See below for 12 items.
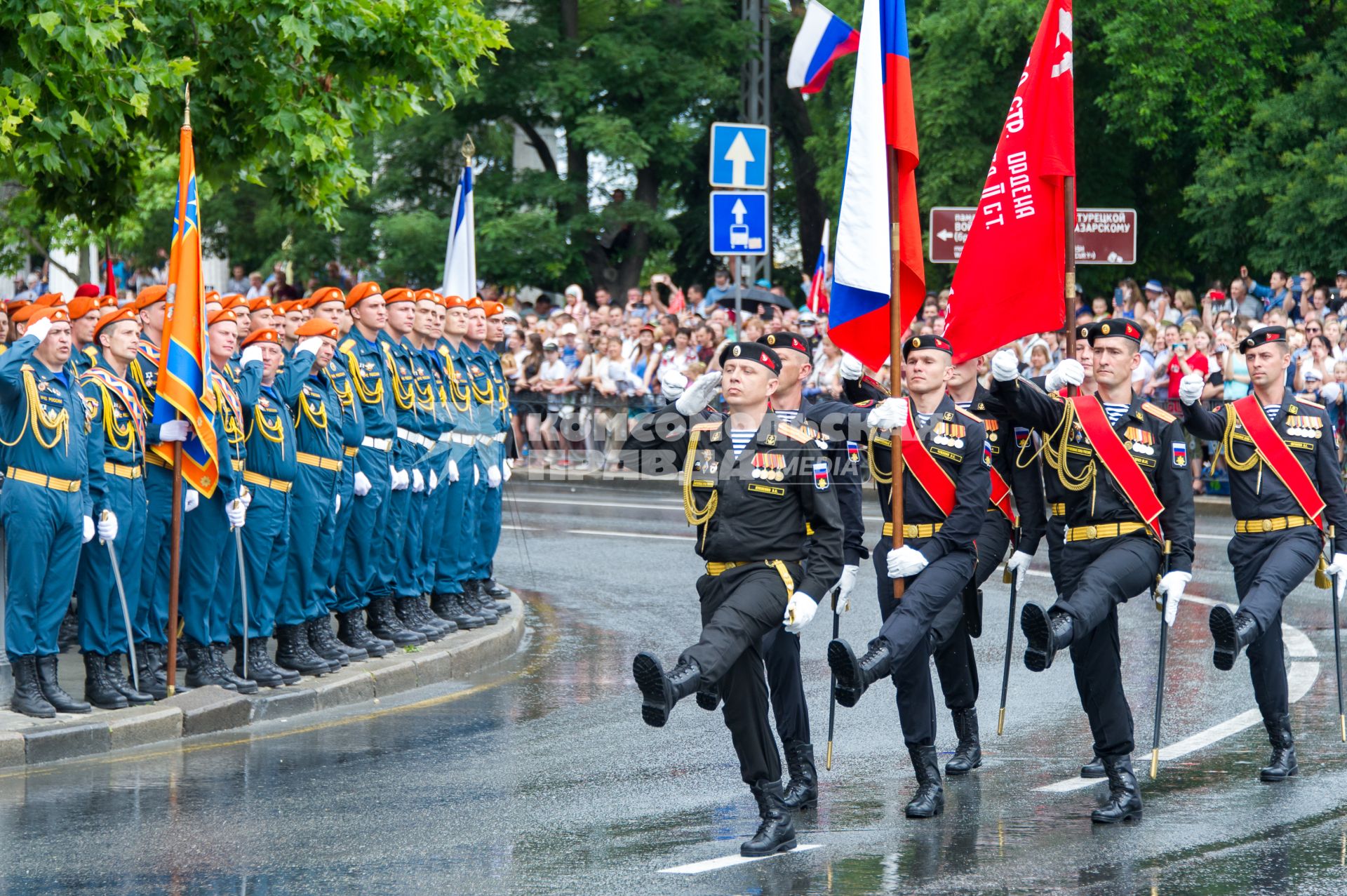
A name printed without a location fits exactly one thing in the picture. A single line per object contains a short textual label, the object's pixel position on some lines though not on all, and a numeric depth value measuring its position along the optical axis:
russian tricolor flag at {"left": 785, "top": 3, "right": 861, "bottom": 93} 43.47
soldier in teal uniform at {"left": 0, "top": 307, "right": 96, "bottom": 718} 18.27
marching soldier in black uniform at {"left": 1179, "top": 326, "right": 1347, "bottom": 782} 17.08
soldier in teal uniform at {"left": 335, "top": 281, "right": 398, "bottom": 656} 22.84
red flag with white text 19.12
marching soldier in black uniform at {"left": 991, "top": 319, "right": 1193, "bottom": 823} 15.62
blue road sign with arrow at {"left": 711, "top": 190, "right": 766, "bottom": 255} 38.00
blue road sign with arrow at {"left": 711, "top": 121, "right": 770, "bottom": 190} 38.00
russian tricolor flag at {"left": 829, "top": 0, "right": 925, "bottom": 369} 17.20
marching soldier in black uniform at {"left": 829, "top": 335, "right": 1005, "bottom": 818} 15.34
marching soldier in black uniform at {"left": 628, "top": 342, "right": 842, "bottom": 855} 14.07
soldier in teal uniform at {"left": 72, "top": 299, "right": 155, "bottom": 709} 19.09
